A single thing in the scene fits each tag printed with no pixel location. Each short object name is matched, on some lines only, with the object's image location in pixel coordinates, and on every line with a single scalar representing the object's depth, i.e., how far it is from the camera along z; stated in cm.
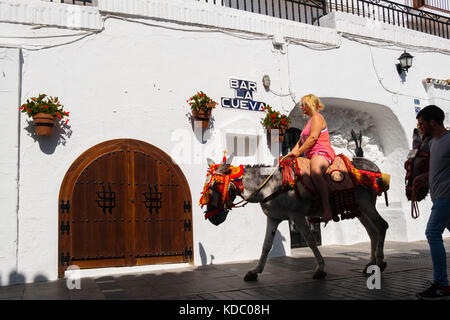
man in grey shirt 409
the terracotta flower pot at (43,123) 639
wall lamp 1079
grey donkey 552
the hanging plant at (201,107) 776
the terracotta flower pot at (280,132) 858
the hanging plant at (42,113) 638
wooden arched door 671
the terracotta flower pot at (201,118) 779
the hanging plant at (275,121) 849
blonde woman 544
